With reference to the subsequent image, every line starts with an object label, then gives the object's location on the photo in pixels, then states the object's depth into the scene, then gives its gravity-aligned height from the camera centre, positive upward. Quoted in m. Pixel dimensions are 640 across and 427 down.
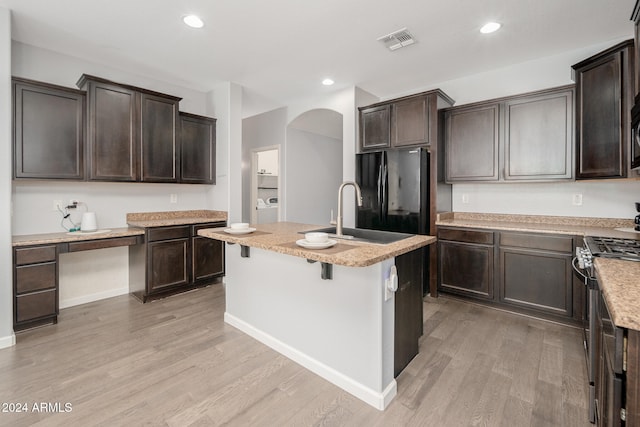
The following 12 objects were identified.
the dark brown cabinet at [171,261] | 3.35 -0.58
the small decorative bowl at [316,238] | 1.74 -0.15
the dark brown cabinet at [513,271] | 2.70 -0.60
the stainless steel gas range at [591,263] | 1.48 -0.28
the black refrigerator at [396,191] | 3.38 +0.24
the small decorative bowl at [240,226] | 2.33 -0.11
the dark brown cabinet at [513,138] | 2.91 +0.78
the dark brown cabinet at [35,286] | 2.55 -0.64
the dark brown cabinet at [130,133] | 3.09 +0.90
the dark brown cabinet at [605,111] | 2.40 +0.84
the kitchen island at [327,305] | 1.72 -0.64
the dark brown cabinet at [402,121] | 3.47 +1.13
